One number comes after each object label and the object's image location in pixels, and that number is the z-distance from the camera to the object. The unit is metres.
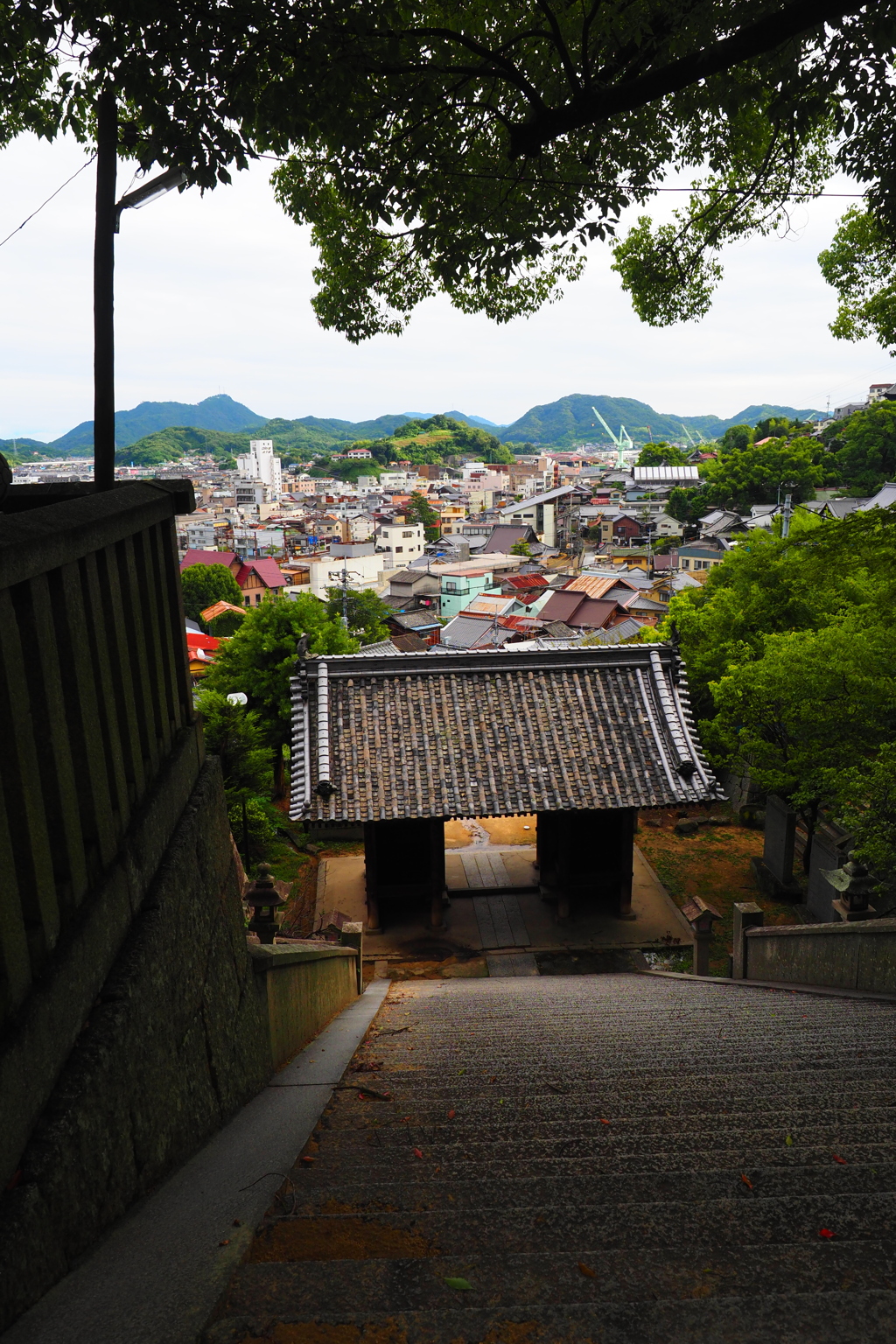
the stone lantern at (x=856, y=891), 8.35
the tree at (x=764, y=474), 71.56
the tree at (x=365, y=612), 37.53
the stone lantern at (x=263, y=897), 9.32
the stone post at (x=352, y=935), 10.15
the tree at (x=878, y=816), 9.34
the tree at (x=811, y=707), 11.54
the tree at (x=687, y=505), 82.00
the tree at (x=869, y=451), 68.69
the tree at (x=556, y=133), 4.63
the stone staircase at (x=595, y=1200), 2.13
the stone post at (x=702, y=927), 12.12
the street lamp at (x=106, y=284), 4.01
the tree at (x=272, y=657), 22.31
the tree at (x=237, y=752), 15.18
